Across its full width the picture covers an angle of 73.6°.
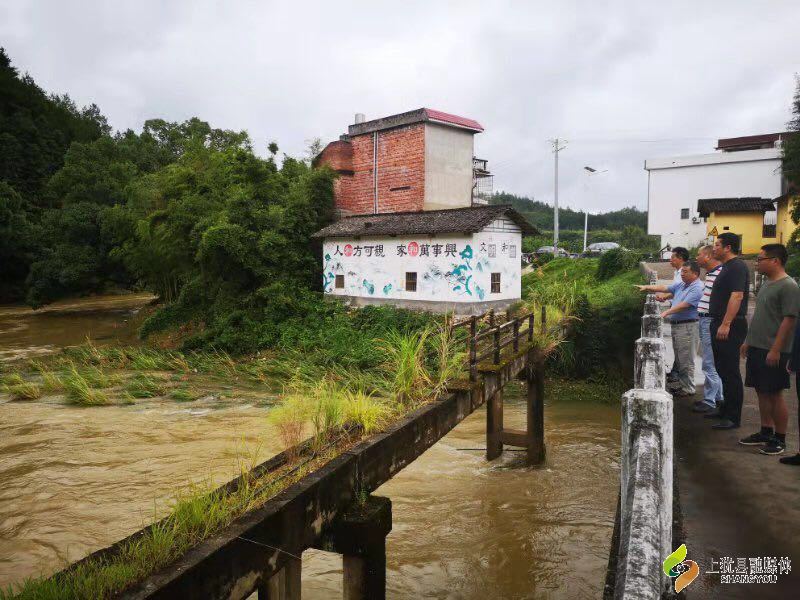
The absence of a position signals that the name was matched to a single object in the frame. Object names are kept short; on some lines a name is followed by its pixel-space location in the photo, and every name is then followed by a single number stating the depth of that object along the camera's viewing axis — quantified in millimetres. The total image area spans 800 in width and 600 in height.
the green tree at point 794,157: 22359
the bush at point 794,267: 18597
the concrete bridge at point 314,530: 2867
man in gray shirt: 5008
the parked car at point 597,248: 39706
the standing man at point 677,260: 7859
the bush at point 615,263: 23156
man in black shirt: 5887
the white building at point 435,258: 19484
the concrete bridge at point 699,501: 2342
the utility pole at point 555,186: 32125
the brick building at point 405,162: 24172
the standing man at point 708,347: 6727
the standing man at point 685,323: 7164
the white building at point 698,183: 38156
